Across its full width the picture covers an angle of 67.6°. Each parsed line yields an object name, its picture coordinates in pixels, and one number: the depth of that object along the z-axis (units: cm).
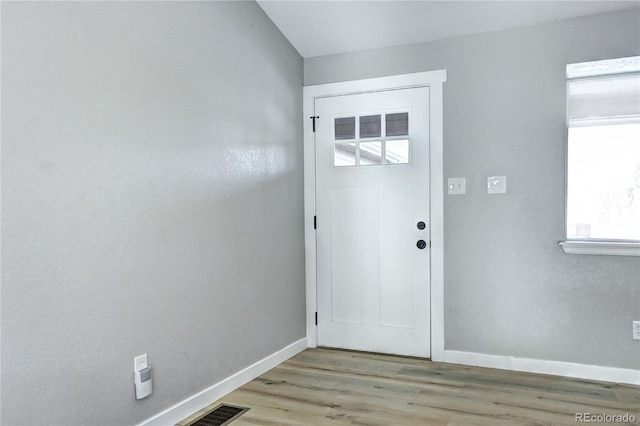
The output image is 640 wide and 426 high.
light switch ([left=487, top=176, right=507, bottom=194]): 319
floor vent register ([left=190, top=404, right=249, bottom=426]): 241
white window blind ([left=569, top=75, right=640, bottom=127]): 306
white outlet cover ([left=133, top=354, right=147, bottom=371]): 220
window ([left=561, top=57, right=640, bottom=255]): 308
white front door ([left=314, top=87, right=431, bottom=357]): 346
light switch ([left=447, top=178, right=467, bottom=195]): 330
